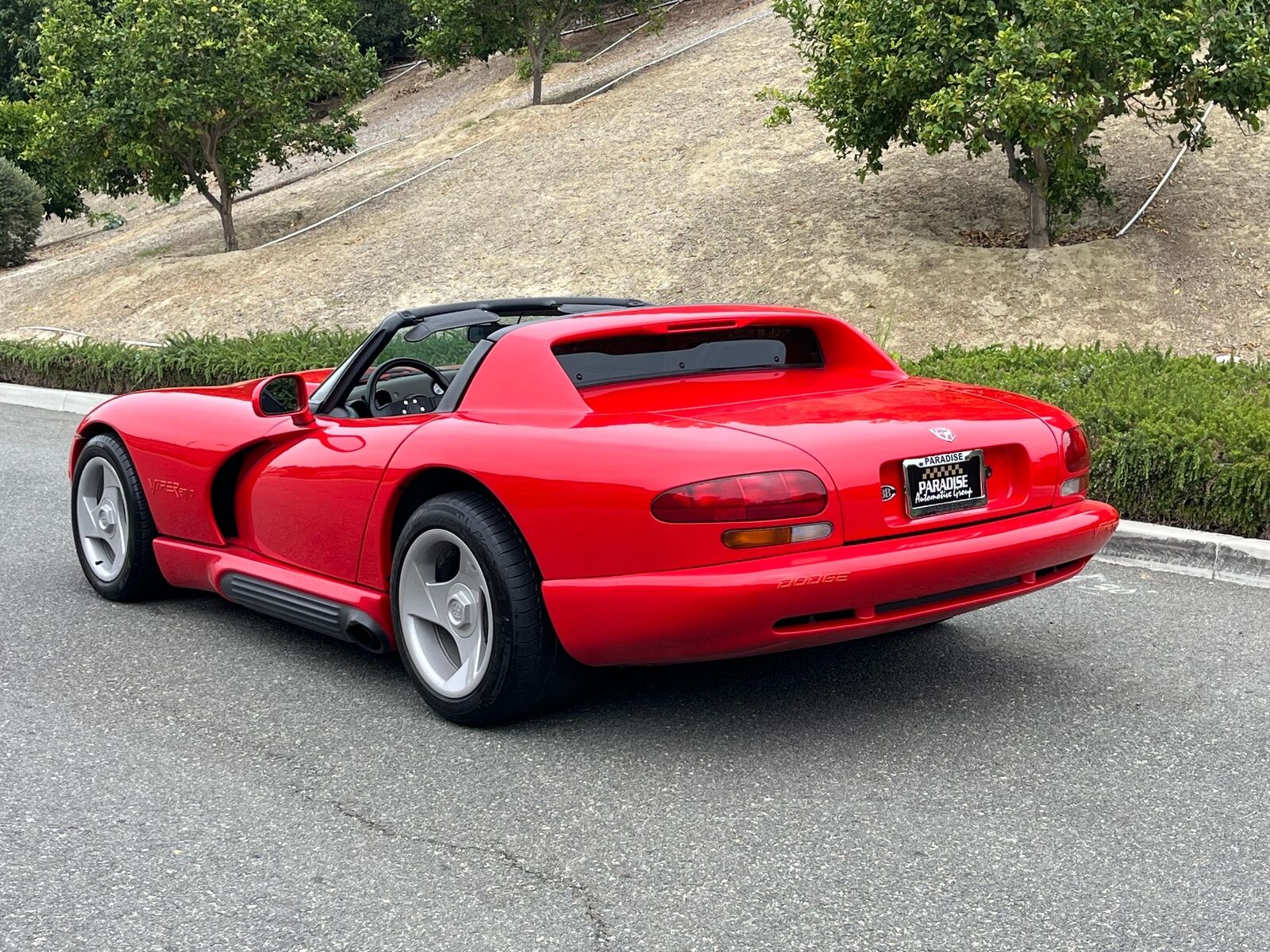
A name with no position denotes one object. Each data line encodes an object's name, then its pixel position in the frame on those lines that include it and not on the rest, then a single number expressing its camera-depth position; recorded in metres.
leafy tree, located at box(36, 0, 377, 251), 22.59
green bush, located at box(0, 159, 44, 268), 30.72
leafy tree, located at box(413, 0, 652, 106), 27.75
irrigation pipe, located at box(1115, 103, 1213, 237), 16.95
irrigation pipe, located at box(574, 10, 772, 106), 29.16
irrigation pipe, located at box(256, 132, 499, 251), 25.31
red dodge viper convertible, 3.99
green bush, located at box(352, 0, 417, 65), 45.94
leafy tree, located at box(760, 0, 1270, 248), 14.13
